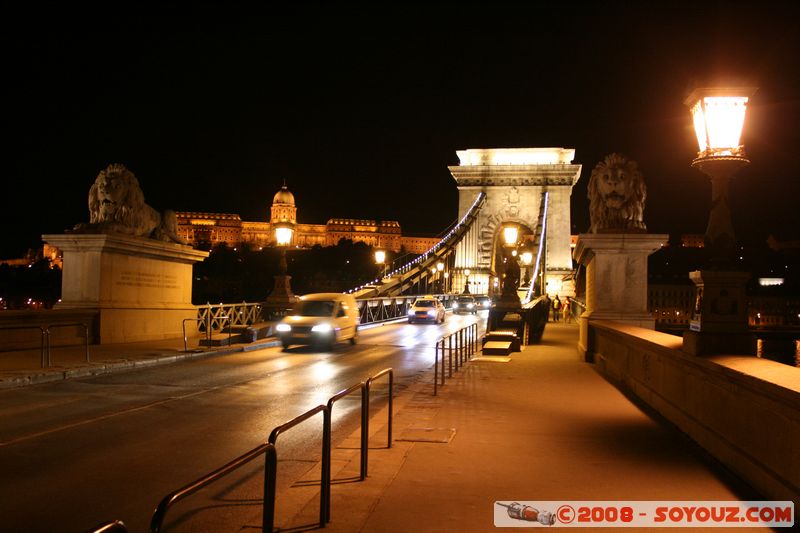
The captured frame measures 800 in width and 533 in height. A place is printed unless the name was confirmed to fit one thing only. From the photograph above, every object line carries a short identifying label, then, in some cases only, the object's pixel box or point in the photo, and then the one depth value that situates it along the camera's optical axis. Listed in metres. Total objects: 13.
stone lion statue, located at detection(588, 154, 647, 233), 14.98
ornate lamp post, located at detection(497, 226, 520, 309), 22.20
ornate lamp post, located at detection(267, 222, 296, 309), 25.28
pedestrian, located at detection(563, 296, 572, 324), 38.84
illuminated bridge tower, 72.19
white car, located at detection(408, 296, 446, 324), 35.59
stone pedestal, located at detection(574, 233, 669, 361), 14.95
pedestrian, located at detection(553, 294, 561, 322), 40.73
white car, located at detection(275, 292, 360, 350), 20.59
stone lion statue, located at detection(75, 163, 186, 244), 19.85
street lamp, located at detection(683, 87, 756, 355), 7.02
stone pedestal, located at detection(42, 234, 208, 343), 19.09
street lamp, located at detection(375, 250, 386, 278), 40.00
